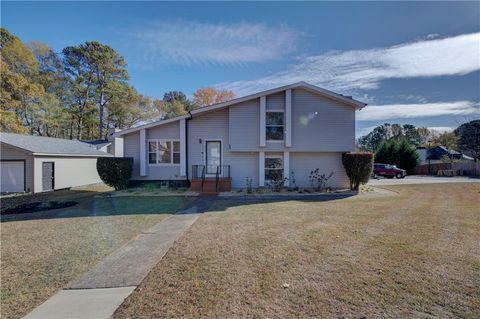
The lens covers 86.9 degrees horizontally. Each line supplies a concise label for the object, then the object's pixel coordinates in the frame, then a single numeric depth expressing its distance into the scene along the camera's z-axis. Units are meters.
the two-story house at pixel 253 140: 13.95
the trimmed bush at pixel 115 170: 13.51
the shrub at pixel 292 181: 14.49
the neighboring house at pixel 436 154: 42.19
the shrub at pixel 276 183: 13.88
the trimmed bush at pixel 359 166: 13.51
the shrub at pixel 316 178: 14.53
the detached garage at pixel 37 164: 14.82
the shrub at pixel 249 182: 14.09
